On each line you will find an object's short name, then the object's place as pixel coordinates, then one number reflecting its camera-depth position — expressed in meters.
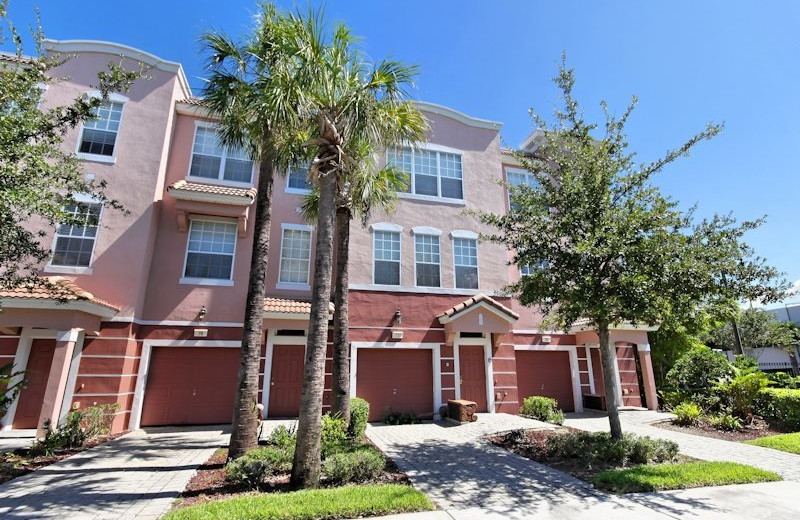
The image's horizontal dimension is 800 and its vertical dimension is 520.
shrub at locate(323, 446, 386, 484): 7.14
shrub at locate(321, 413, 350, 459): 8.41
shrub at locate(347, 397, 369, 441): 10.21
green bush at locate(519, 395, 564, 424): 13.57
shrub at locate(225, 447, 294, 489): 6.86
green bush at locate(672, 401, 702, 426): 12.86
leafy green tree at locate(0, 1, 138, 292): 6.57
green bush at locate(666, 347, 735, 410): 14.64
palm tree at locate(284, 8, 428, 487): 7.07
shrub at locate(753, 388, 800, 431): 11.95
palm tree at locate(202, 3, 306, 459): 8.12
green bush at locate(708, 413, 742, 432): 12.12
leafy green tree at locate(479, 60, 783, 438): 8.42
